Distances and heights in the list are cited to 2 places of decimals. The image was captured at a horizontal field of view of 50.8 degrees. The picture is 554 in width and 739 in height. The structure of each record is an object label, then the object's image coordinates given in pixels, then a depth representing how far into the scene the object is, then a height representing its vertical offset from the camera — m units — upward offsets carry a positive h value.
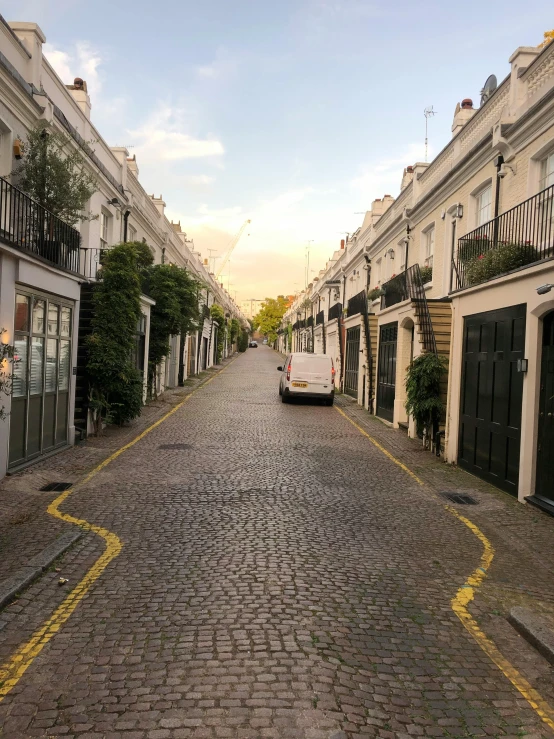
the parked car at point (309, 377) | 21.44 -0.39
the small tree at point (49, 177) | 11.27 +3.48
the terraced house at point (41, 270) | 9.17 +1.46
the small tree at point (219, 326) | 44.84 +3.06
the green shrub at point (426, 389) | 12.71 -0.40
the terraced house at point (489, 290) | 8.65 +1.59
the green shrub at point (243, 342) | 78.95 +3.00
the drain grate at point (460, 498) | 8.85 -1.95
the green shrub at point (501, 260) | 9.76 +1.97
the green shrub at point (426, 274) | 16.70 +2.79
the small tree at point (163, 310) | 20.47 +1.77
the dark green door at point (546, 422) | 8.14 -0.64
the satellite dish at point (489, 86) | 14.77 +7.49
